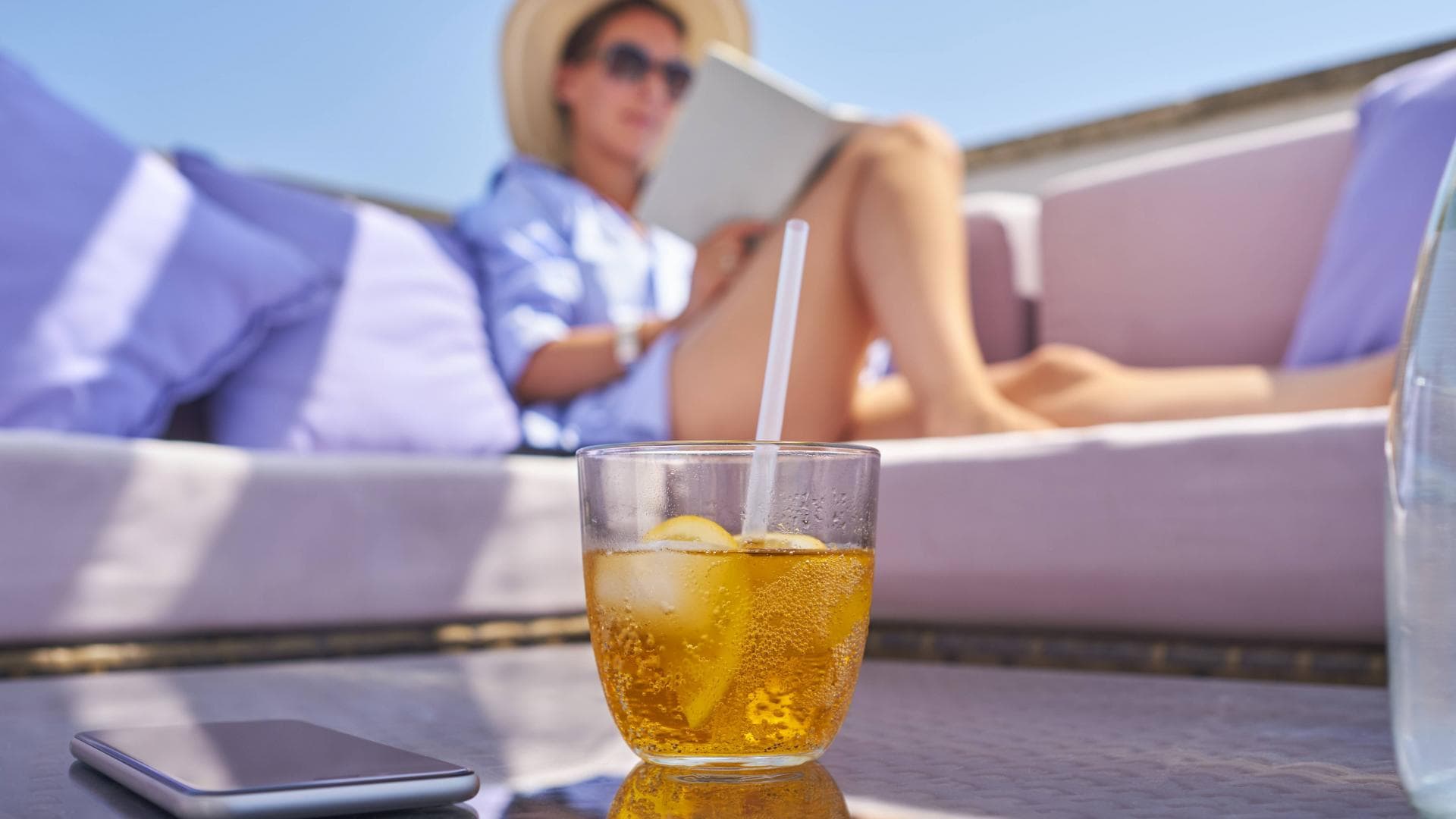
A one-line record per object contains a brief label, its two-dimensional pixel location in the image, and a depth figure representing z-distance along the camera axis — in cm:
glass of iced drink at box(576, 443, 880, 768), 40
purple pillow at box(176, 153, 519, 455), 151
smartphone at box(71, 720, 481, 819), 32
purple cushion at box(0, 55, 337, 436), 124
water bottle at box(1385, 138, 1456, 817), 30
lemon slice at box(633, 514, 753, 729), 40
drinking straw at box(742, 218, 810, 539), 47
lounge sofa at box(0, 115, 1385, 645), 96
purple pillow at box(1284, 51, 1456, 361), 145
